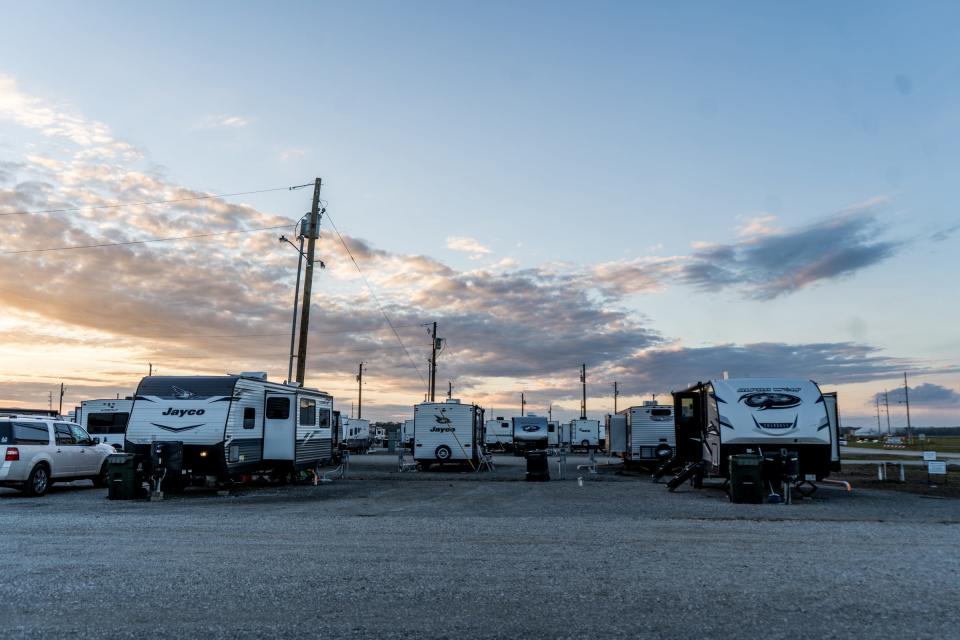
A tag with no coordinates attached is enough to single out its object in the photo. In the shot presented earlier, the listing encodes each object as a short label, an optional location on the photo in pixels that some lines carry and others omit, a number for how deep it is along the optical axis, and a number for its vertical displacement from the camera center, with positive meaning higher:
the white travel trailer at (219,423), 19.00 +0.39
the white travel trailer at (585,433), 63.59 +0.77
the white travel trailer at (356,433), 55.72 +0.48
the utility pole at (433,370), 55.12 +5.05
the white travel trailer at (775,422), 18.81 +0.56
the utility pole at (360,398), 89.94 +4.80
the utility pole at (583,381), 91.12 +7.13
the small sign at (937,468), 22.18 -0.62
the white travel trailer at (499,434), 61.34 +0.59
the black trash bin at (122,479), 17.52 -0.94
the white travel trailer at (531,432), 58.84 +0.71
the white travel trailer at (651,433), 31.09 +0.41
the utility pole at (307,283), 26.41 +5.52
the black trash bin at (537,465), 24.98 -0.76
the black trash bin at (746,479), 17.12 -0.77
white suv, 17.55 -0.43
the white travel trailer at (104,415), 30.53 +0.85
